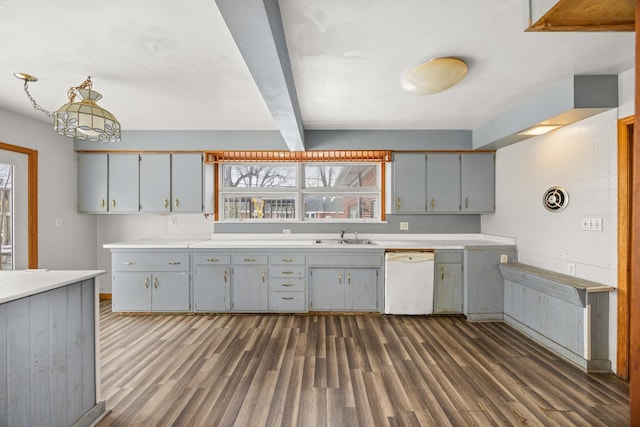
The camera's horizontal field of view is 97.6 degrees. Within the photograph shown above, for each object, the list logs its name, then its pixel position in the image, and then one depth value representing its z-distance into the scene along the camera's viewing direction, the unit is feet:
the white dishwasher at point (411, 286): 11.37
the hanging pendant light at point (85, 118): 6.70
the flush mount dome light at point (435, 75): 6.61
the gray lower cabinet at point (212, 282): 11.57
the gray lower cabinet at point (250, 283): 11.56
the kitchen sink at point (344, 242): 12.38
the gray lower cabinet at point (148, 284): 11.55
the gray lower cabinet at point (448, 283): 11.46
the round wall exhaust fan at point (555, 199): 8.91
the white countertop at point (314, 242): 11.50
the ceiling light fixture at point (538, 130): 9.07
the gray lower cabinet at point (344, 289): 11.50
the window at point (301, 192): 13.58
